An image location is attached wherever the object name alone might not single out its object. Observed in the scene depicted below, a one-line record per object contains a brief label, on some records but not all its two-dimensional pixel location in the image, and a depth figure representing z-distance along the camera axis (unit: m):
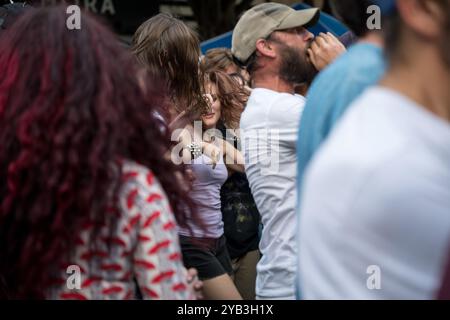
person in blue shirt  2.15
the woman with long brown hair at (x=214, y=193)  3.62
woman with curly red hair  1.87
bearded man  3.61
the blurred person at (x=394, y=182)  1.29
